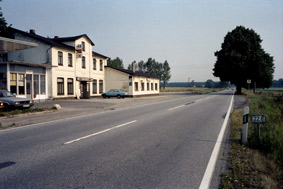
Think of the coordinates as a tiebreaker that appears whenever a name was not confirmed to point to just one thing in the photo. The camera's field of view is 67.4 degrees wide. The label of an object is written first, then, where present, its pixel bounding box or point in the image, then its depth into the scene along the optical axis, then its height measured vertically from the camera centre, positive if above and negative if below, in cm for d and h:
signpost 606 -89
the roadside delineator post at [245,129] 632 -123
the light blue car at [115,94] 3325 -101
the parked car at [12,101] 1392 -92
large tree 4481 +621
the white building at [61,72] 2123 +198
